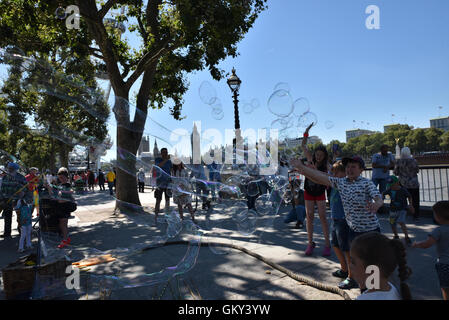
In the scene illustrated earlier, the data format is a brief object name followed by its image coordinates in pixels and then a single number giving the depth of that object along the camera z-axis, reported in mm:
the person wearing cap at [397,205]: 4480
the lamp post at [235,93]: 10414
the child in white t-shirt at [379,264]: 1464
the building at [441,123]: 119362
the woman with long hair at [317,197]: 3973
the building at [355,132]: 136450
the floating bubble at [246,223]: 5627
